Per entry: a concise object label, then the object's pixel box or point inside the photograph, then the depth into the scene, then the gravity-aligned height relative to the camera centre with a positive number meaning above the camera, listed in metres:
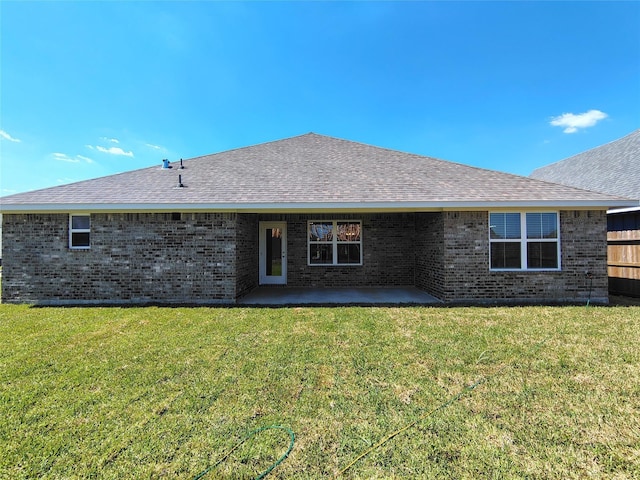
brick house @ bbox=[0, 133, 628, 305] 8.27 +0.17
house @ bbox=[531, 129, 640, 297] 9.52 +2.47
